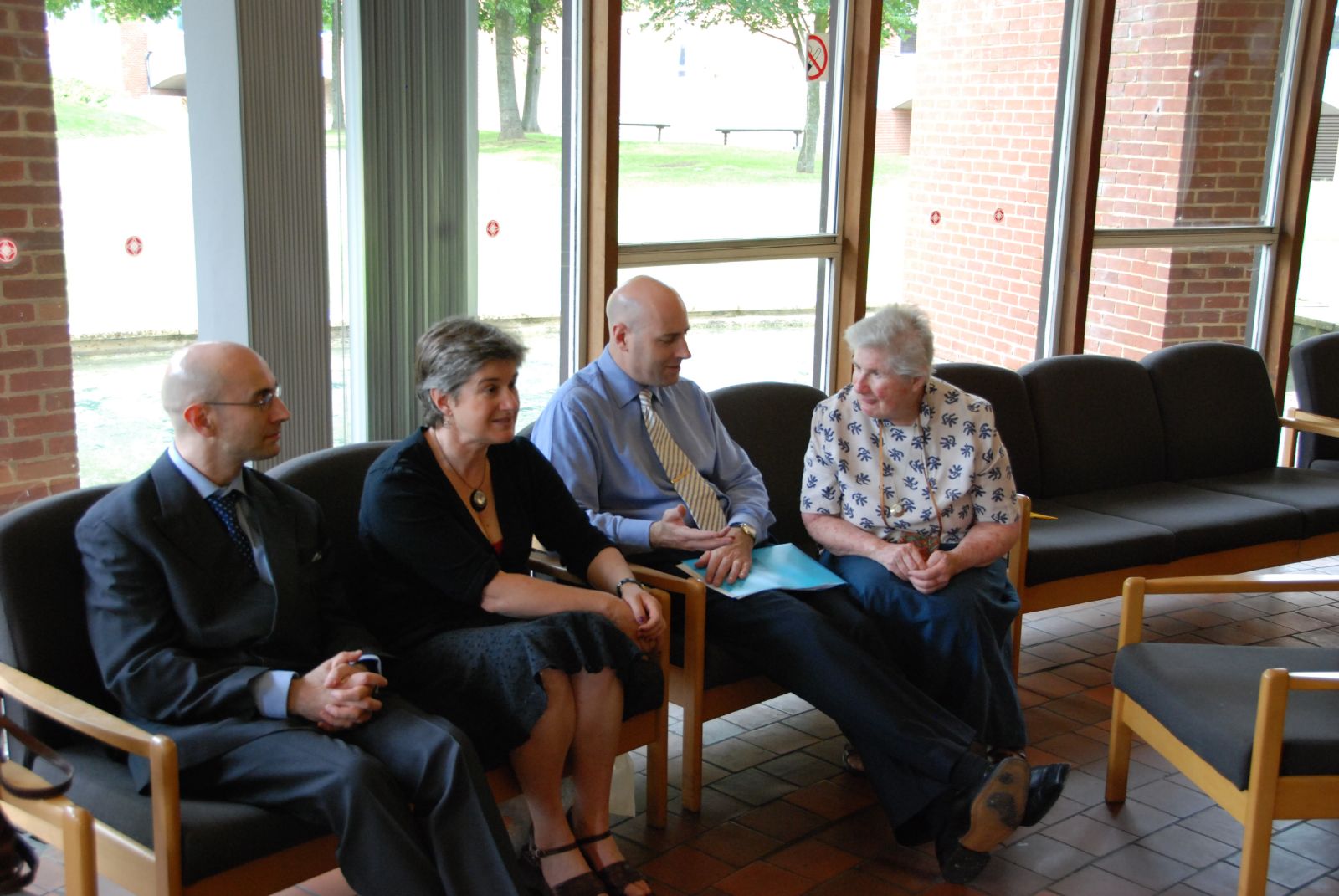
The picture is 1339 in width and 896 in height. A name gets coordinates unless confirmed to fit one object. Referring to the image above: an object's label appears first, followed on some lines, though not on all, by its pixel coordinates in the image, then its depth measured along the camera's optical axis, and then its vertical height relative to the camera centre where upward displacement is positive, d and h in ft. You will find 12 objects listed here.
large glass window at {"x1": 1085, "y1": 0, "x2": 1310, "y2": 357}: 19.69 +0.06
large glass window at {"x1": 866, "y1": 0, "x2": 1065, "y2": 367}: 18.06 -0.03
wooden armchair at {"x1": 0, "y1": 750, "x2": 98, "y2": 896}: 6.99 -3.50
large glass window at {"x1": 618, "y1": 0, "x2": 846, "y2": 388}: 15.17 -0.10
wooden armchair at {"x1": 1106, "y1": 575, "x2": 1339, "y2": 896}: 9.24 -3.82
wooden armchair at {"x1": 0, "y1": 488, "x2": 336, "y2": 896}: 7.28 -3.52
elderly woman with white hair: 11.16 -2.87
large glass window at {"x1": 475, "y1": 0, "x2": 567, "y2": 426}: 13.75 -0.16
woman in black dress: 9.09 -3.21
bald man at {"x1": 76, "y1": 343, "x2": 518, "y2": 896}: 7.83 -3.10
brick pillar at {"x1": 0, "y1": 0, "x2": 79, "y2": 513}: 10.60 -1.08
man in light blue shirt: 9.94 -3.26
